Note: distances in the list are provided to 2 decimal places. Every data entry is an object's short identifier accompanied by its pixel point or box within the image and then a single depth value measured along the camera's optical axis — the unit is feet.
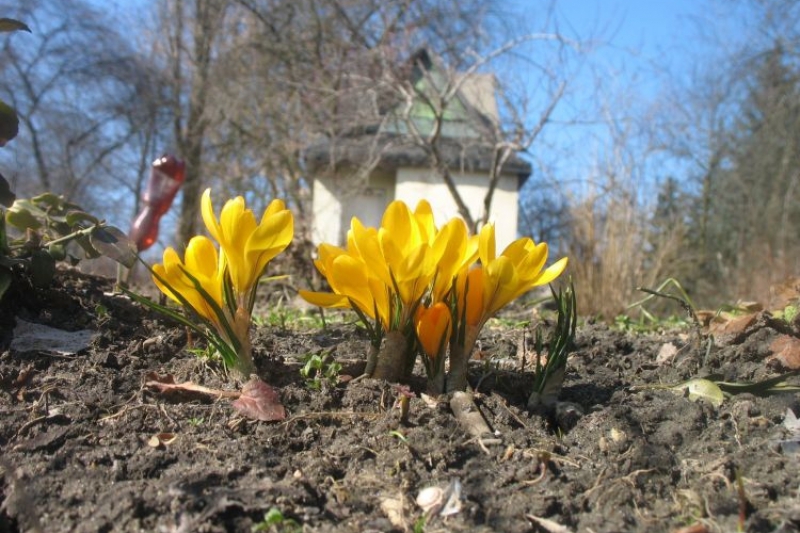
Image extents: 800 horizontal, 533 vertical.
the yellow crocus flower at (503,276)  1.20
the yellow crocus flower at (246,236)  1.19
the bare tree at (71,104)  30.42
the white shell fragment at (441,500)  0.93
